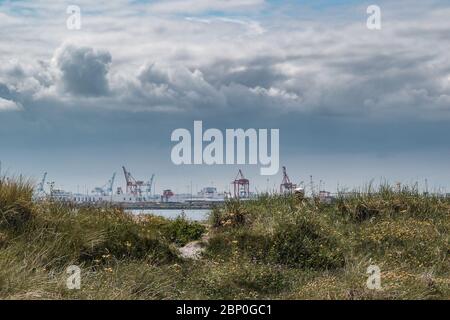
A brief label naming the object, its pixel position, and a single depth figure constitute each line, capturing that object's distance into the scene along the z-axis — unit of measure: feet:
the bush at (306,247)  51.44
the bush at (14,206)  50.55
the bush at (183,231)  60.34
